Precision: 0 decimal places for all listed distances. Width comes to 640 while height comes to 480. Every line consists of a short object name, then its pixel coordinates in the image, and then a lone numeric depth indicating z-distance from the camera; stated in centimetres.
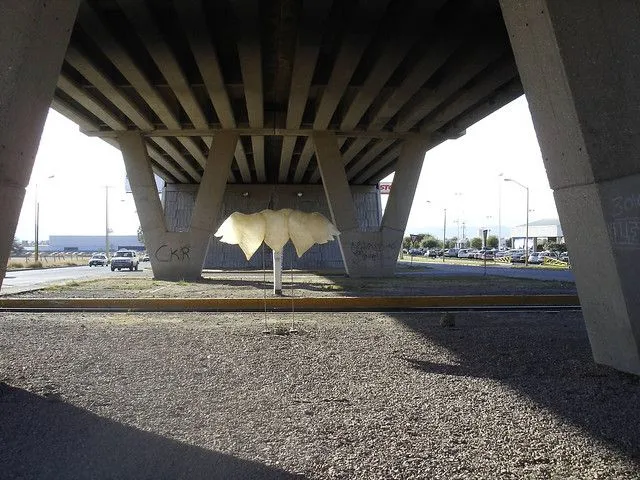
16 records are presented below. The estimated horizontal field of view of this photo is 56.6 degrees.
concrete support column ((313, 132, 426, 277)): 3198
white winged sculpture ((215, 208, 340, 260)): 1323
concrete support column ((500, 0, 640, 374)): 675
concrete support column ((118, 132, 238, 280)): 3073
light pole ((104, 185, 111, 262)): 8234
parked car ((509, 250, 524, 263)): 7072
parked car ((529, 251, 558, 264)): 6825
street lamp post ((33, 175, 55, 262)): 6031
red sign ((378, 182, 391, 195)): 8352
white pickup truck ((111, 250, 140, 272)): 4825
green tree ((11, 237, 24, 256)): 11600
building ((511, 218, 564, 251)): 11550
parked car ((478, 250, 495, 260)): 8612
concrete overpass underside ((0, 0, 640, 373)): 683
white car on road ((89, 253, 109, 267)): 6303
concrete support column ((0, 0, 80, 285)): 632
